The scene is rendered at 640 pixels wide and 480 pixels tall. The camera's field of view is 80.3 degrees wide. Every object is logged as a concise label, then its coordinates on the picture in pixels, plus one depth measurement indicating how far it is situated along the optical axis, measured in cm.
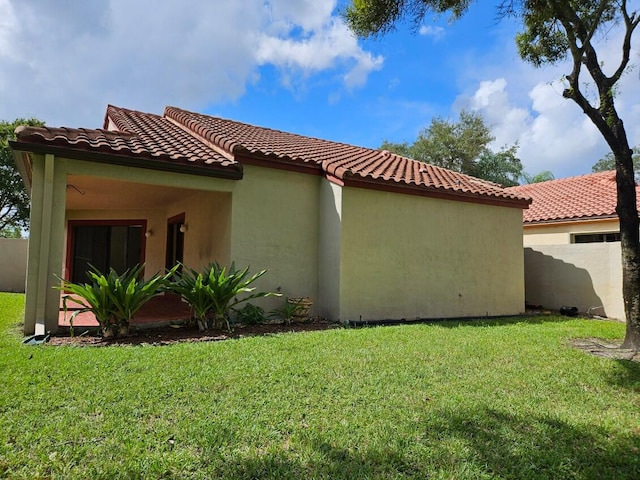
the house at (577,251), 1204
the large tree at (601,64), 712
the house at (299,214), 742
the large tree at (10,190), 2484
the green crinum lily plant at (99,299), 687
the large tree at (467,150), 3588
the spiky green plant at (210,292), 779
